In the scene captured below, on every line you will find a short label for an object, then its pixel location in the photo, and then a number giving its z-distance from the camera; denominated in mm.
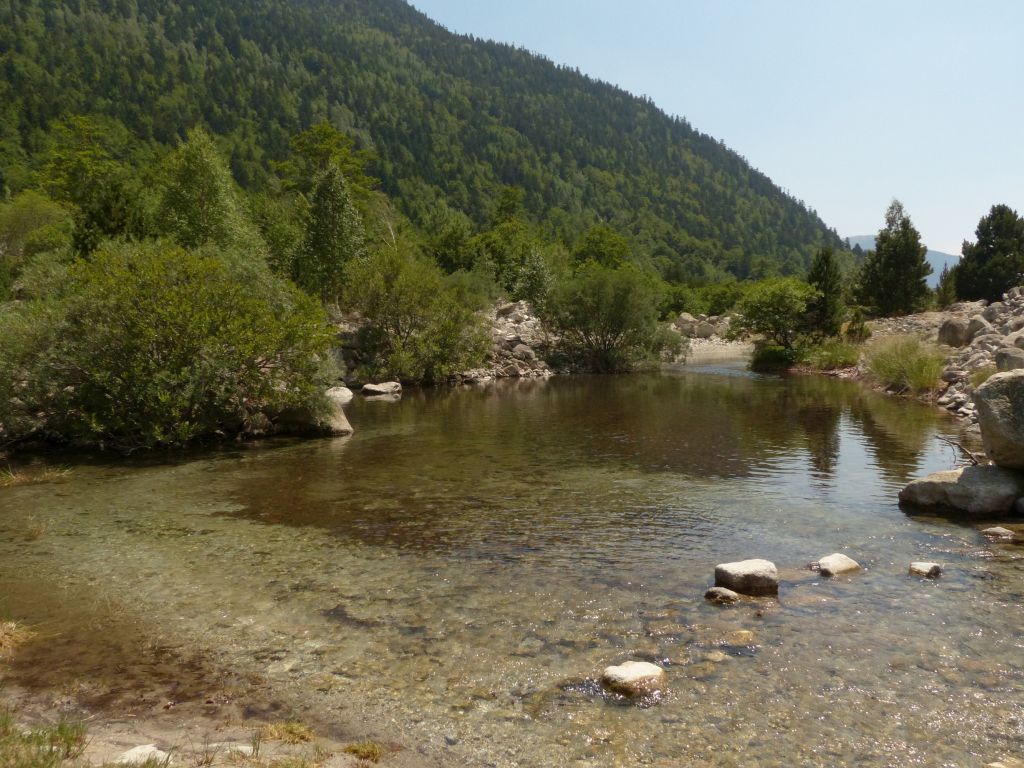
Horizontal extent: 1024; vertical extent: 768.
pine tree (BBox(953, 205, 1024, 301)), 68938
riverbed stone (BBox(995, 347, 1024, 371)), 25891
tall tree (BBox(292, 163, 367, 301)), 49406
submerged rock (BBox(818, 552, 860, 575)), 10531
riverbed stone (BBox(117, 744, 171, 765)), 5328
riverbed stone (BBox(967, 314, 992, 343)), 42250
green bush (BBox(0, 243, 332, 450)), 19922
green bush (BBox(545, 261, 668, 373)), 54625
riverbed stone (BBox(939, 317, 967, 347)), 43562
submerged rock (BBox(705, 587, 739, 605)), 9508
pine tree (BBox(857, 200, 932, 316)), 69062
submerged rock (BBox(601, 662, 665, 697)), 7156
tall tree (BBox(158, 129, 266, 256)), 45531
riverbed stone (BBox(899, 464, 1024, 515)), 13430
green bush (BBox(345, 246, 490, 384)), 43875
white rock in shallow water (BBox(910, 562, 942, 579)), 10367
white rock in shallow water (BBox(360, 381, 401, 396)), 40281
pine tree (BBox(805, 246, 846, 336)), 55406
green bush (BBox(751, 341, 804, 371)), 54531
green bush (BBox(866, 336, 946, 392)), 34031
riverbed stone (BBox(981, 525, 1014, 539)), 12094
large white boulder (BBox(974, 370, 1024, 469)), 13273
